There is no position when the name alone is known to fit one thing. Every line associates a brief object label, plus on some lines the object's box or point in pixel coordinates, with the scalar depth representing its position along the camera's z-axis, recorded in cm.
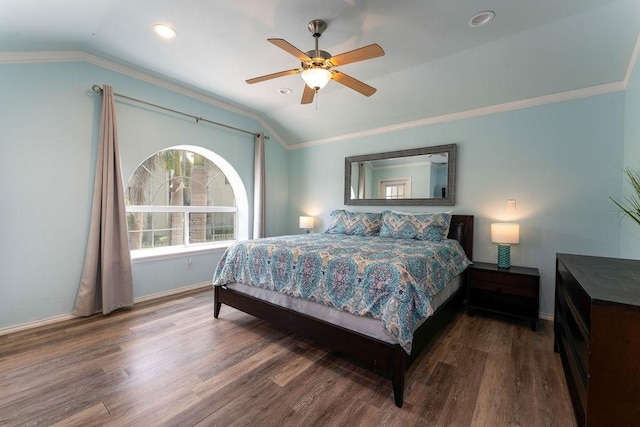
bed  177
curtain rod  293
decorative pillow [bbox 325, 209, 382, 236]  381
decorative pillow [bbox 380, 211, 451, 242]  326
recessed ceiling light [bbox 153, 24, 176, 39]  242
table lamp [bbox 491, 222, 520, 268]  291
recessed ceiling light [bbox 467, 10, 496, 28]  218
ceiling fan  195
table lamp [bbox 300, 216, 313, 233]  478
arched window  369
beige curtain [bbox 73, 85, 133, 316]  288
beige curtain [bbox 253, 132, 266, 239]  463
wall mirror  368
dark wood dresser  109
